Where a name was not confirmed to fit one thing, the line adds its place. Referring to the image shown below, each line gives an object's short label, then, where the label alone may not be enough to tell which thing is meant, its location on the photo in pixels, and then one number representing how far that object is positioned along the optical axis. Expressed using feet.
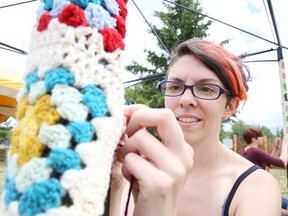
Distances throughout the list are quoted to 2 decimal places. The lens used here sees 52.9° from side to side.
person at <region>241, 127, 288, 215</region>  8.93
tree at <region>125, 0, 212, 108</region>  39.65
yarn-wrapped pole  1.00
